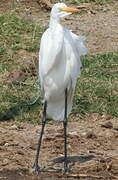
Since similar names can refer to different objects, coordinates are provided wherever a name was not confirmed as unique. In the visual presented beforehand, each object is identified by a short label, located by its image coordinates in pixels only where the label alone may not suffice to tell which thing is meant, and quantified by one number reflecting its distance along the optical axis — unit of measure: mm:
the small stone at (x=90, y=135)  15187
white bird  12914
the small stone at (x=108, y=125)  15836
